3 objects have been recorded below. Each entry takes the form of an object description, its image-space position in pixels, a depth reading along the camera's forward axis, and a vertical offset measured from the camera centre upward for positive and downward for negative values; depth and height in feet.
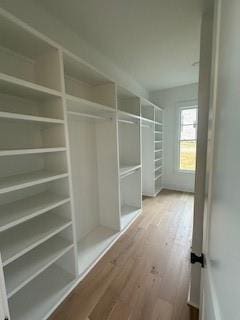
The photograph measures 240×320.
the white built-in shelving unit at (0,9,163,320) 4.10 -0.78
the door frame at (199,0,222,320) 2.15 -0.20
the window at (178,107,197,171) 14.07 -0.10
